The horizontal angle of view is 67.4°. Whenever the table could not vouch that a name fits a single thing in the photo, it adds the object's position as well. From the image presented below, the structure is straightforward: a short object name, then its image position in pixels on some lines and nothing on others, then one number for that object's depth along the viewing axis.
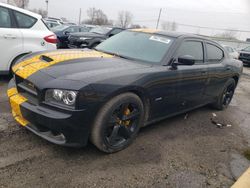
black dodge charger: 2.03
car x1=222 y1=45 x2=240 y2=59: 11.50
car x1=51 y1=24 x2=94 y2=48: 8.69
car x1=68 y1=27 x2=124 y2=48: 7.71
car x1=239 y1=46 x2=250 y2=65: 12.96
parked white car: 3.92
